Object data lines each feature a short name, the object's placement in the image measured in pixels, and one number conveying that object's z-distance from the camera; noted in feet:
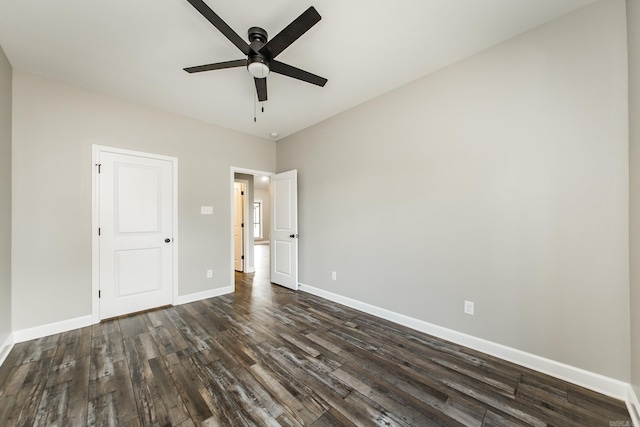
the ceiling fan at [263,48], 4.74
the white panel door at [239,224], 17.94
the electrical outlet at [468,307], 7.45
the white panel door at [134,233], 9.62
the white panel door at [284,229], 13.30
